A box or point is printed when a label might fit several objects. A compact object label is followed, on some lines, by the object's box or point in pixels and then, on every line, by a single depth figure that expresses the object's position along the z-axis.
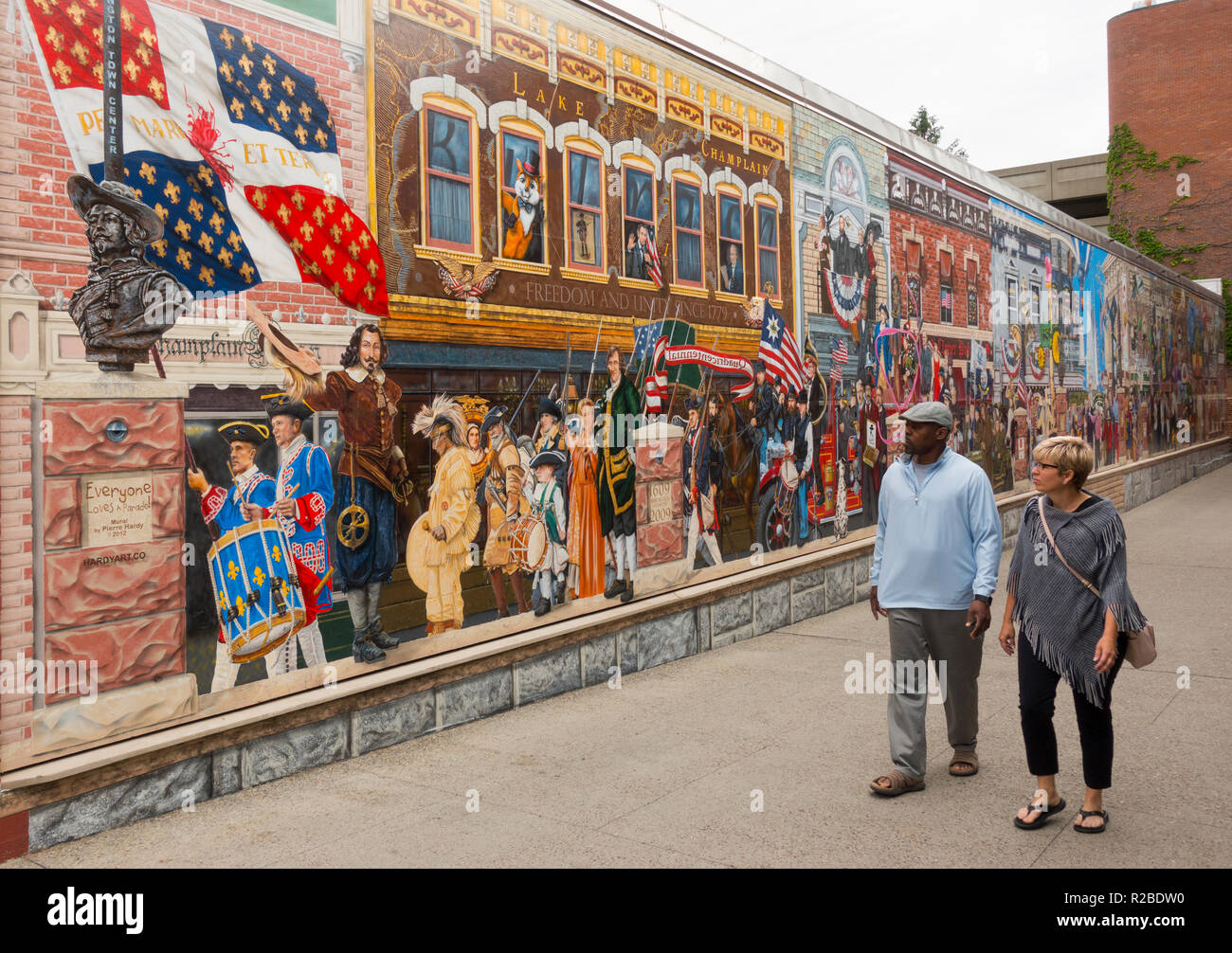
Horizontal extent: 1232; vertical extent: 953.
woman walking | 4.36
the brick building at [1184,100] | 37.25
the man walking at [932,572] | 5.03
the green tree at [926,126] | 57.12
